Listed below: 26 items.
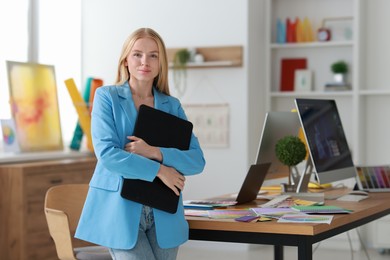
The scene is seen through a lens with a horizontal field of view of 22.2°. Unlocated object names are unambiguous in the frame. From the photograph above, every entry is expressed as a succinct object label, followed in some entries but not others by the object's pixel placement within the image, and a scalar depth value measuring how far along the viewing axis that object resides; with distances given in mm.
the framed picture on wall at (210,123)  8675
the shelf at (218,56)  8512
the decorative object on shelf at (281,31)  8916
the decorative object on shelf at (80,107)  8082
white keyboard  4246
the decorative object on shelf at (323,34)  8738
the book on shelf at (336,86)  8607
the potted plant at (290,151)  4979
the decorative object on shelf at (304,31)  8863
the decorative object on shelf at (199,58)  8638
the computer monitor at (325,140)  4888
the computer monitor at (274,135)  5131
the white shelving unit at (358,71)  8486
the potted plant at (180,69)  8690
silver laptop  4453
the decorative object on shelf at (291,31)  8905
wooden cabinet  6725
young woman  3331
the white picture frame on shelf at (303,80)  8870
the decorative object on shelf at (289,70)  8979
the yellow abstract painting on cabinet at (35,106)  7307
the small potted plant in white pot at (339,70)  8638
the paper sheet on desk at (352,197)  4781
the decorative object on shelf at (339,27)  8727
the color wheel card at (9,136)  7218
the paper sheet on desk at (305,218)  3593
